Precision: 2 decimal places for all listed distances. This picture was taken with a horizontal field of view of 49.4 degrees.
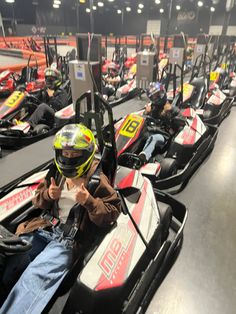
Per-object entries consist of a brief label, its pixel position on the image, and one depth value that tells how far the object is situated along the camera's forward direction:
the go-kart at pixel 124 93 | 4.80
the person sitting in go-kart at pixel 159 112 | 2.84
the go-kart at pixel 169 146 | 2.36
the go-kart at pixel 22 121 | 3.02
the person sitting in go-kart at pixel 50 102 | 3.41
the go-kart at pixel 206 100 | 4.02
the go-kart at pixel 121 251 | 1.16
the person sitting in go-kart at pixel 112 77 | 5.74
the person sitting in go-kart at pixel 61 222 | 1.17
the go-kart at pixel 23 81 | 5.00
